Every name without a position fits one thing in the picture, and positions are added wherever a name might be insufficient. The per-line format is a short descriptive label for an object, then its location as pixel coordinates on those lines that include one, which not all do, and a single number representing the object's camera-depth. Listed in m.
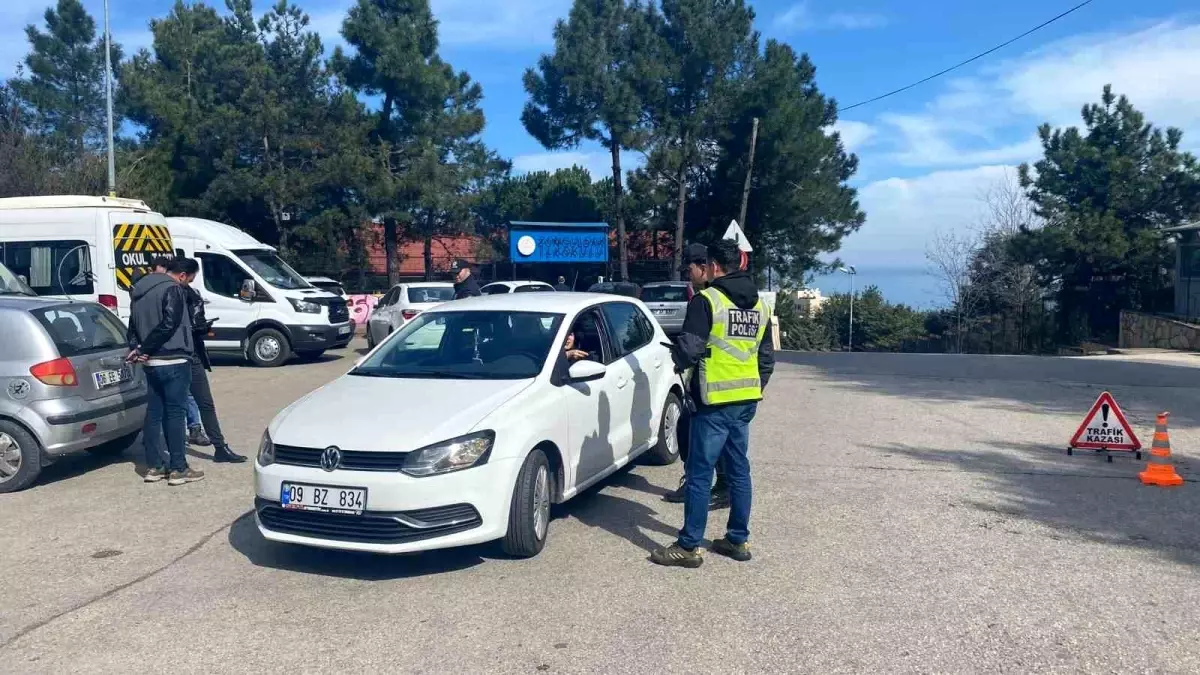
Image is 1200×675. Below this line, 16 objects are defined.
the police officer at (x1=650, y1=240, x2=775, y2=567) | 5.50
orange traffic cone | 7.66
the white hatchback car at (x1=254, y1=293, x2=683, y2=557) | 5.27
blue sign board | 29.91
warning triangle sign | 8.62
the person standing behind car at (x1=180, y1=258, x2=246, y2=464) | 8.28
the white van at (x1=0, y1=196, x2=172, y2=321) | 14.12
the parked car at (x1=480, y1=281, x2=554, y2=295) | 20.44
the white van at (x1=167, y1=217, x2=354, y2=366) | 17.36
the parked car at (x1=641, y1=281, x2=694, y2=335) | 21.50
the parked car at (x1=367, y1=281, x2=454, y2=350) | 20.27
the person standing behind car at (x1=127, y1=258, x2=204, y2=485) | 7.45
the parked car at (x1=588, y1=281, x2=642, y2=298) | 22.11
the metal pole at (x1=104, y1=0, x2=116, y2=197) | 21.14
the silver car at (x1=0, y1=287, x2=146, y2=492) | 7.54
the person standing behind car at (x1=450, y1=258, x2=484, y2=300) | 15.14
